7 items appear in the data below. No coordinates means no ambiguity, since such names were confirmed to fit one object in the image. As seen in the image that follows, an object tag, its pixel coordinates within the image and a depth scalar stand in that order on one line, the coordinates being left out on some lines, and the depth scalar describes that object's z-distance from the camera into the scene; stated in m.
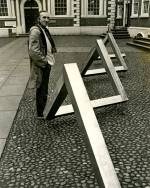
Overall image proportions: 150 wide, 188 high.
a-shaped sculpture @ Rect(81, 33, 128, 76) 8.03
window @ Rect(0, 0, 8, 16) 27.69
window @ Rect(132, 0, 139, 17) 23.97
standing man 4.95
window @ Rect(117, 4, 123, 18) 29.79
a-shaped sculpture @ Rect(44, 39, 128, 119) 4.50
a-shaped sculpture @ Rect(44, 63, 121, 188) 2.97
